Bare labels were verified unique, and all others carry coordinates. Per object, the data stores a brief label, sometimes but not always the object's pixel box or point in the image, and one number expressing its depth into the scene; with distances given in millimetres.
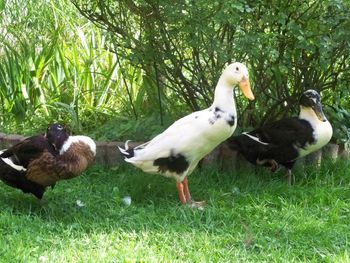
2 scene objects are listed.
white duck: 4477
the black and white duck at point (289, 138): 4945
